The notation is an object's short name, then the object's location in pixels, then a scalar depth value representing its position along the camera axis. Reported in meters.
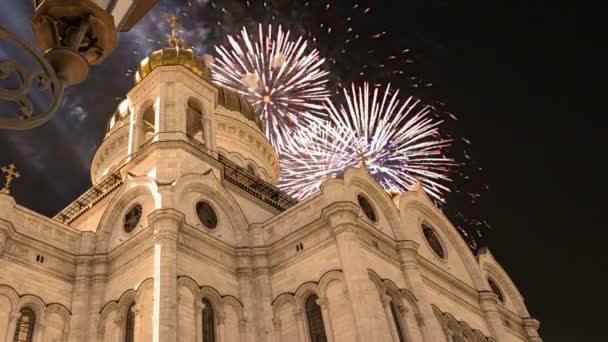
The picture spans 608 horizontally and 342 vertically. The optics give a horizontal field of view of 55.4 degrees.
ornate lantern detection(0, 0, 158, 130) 4.42
